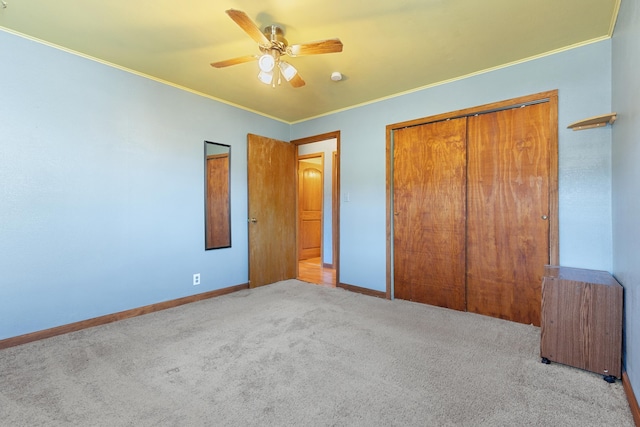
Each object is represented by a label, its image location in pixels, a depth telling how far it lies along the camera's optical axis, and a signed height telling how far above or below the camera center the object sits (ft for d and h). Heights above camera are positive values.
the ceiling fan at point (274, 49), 6.04 +3.72
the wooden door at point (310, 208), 19.92 +0.16
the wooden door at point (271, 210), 12.77 +0.02
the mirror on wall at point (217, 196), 11.25 +0.60
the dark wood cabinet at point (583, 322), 5.67 -2.40
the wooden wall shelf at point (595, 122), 6.42 +2.13
